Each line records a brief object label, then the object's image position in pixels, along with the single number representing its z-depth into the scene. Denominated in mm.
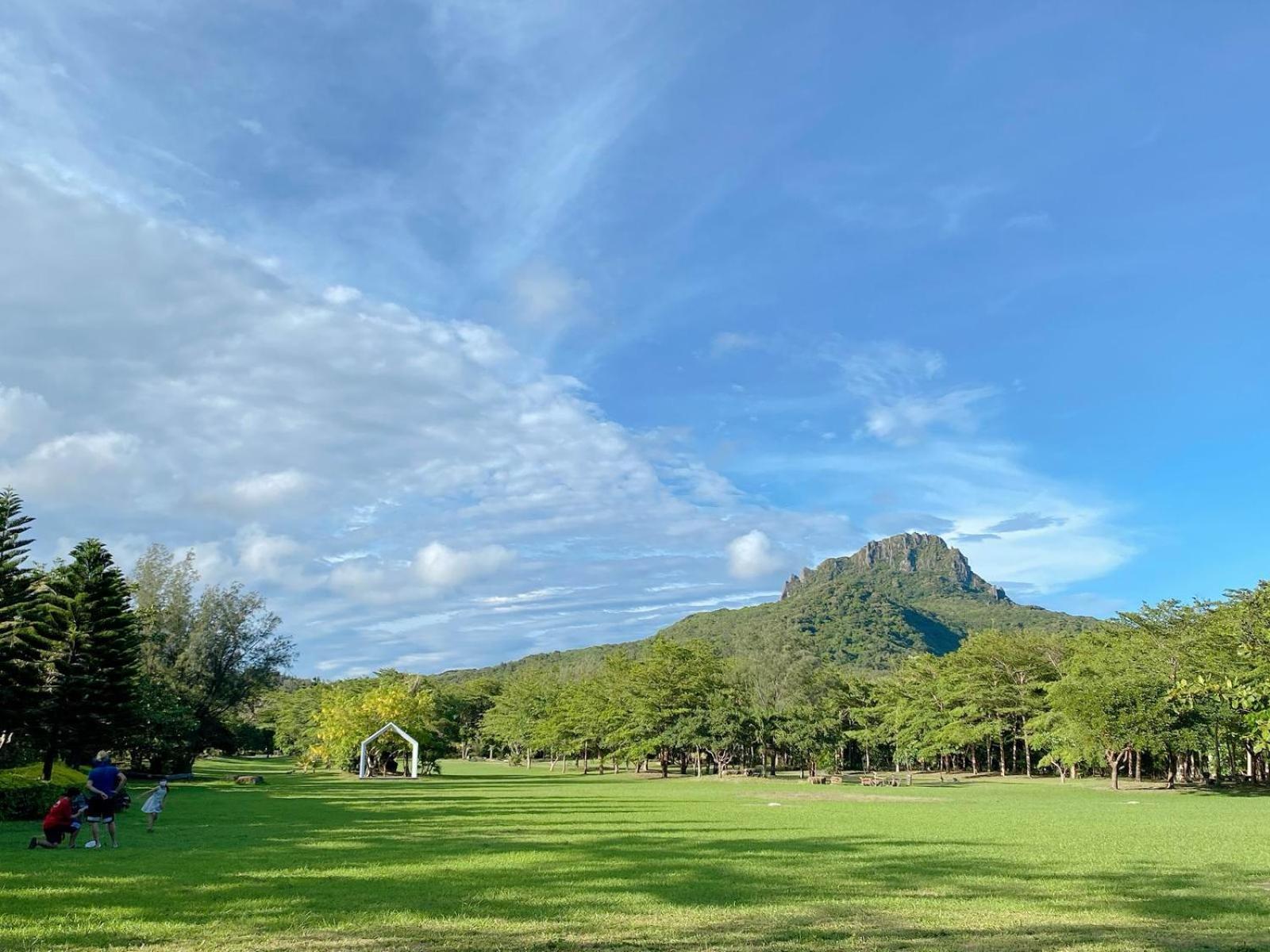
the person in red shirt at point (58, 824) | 14578
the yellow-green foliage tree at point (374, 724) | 58438
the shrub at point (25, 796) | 19203
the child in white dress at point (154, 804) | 18469
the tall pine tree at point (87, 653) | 34969
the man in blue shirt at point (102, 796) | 14867
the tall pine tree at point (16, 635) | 33000
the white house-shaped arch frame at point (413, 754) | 54312
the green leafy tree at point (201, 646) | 53031
